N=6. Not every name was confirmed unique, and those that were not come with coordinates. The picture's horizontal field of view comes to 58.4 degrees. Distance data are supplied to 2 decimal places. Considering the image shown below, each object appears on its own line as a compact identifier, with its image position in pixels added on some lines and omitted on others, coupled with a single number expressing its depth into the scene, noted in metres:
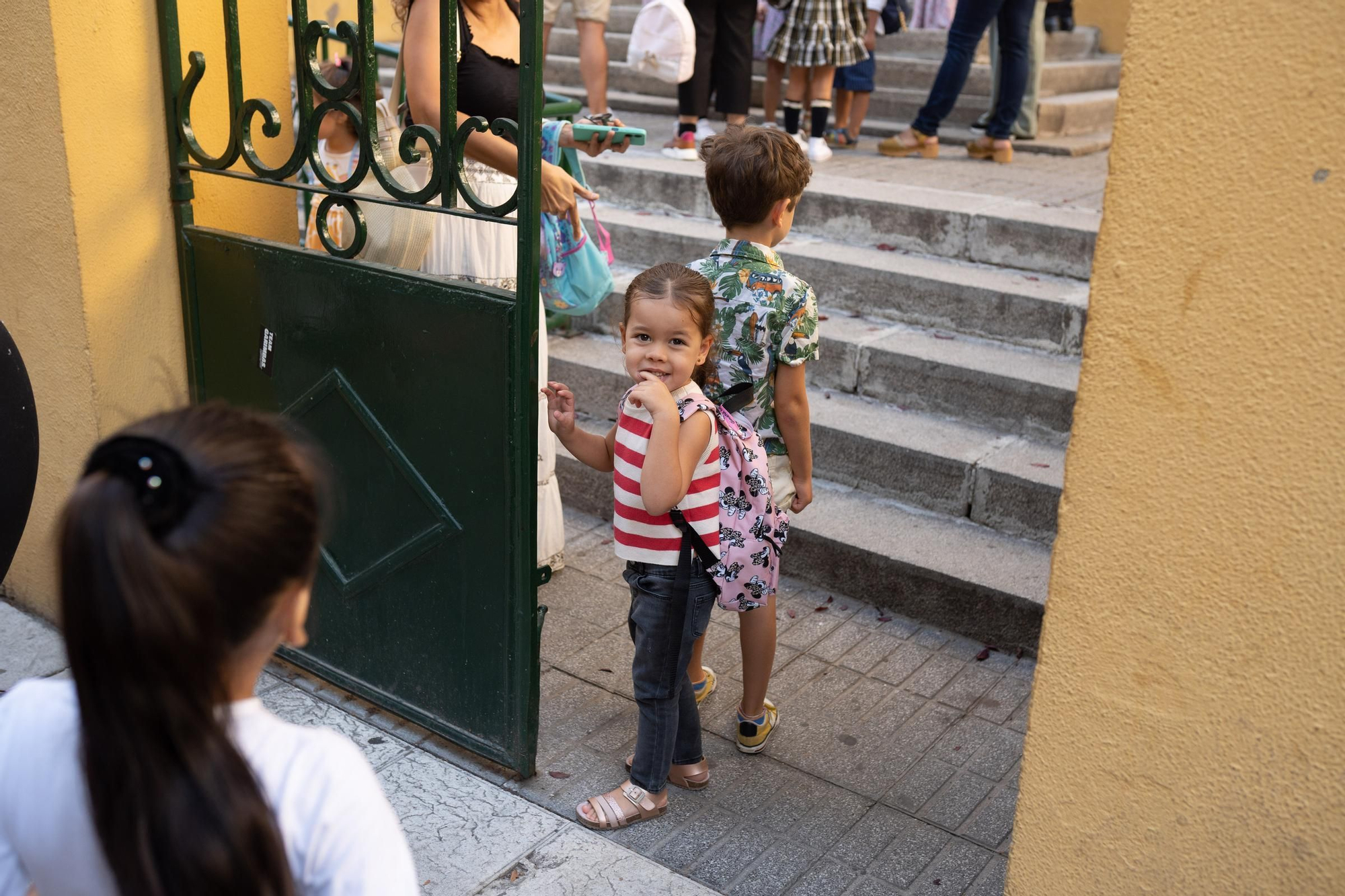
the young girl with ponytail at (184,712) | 1.13
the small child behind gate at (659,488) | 2.65
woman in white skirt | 3.04
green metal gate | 2.82
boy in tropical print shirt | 2.94
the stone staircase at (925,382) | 4.02
